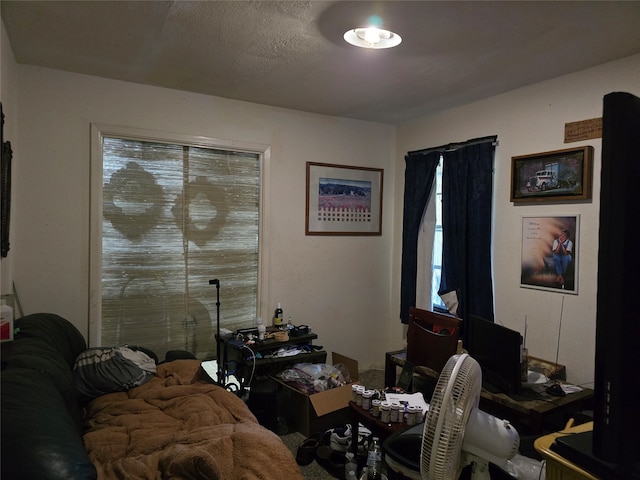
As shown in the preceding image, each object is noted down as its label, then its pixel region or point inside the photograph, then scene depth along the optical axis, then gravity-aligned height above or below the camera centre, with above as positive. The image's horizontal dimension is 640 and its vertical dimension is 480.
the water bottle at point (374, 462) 2.08 -1.21
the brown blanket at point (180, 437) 1.70 -1.01
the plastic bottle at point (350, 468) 2.23 -1.31
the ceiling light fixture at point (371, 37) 2.12 +1.05
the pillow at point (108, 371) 2.34 -0.87
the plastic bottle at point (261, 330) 3.23 -0.81
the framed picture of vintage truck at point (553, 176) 2.58 +0.42
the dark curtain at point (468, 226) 3.16 +0.08
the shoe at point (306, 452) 2.49 -1.37
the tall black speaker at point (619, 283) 0.80 -0.09
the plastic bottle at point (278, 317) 3.53 -0.76
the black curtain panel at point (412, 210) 3.74 +0.23
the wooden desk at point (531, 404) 2.16 -0.92
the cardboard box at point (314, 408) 2.72 -1.22
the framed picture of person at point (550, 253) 2.65 -0.11
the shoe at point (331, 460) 2.36 -1.36
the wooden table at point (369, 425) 2.05 -1.00
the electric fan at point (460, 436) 1.22 -0.61
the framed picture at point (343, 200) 3.77 +0.31
